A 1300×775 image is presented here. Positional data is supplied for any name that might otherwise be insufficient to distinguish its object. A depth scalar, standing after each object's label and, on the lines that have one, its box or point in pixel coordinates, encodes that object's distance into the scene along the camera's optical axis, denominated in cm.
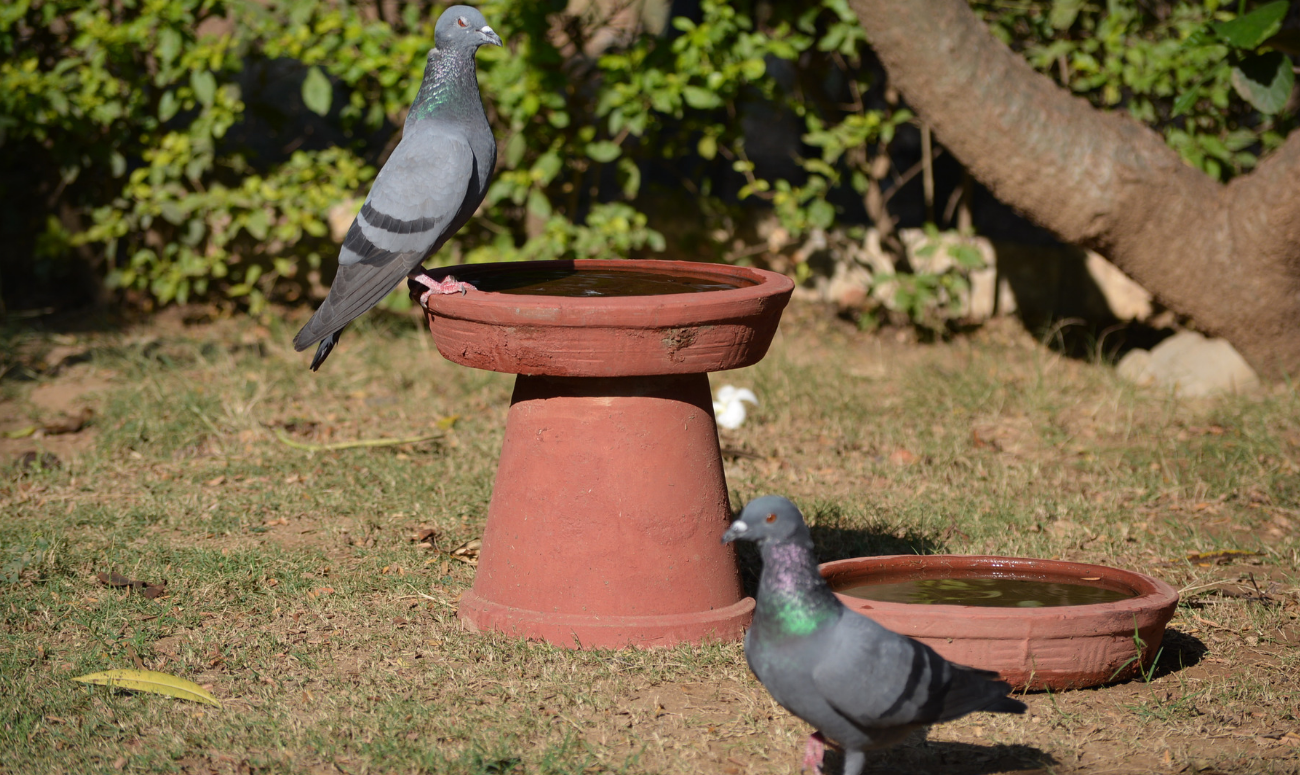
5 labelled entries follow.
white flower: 1017
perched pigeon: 659
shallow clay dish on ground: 545
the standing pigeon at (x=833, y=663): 440
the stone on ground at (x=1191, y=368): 1121
